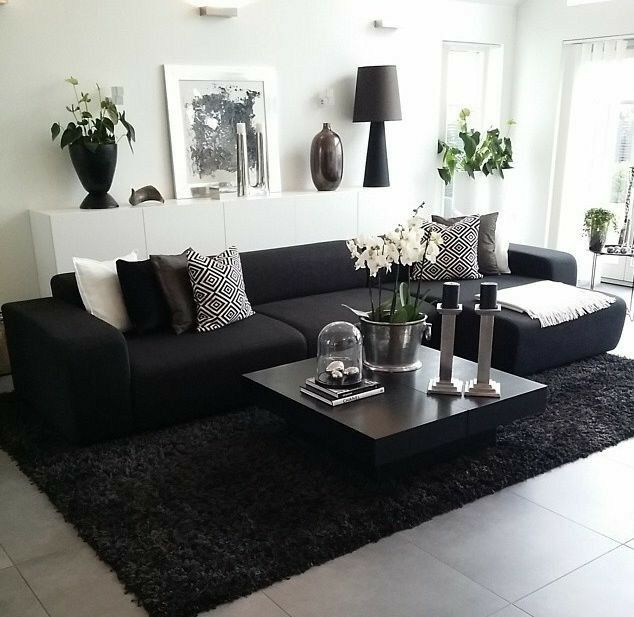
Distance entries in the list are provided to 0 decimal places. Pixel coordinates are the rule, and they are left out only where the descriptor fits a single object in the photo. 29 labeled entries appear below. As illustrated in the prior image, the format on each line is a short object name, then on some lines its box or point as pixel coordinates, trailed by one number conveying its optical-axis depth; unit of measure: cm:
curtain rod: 564
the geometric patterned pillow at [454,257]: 468
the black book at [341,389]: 290
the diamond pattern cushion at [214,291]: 369
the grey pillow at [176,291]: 367
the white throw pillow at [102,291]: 359
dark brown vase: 518
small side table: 536
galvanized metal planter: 319
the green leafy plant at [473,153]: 604
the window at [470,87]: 622
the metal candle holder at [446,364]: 295
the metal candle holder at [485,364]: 288
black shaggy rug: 234
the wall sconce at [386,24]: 553
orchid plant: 304
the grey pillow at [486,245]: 485
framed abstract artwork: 474
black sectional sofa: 316
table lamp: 530
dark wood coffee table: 265
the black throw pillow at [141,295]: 362
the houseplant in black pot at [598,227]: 551
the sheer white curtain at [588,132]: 587
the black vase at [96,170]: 415
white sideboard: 411
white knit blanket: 401
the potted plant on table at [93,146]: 415
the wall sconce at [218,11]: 468
